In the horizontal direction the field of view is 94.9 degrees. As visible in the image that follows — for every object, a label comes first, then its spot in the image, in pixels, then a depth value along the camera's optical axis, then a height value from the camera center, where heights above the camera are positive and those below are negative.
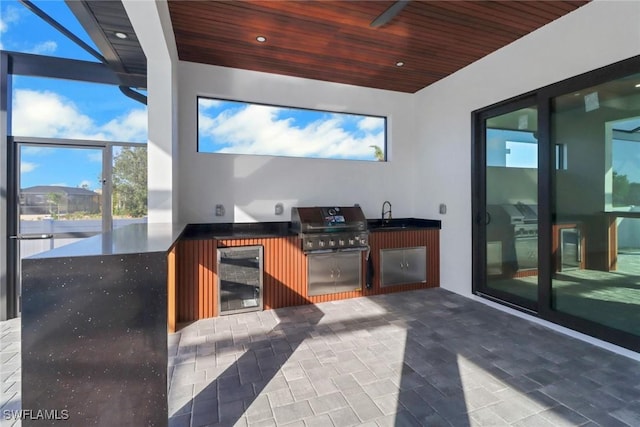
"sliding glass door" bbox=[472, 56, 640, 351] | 2.48 +0.10
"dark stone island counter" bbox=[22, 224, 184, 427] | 1.16 -0.51
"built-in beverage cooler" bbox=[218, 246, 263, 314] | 3.31 -0.76
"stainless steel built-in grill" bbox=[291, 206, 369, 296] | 3.71 -0.42
